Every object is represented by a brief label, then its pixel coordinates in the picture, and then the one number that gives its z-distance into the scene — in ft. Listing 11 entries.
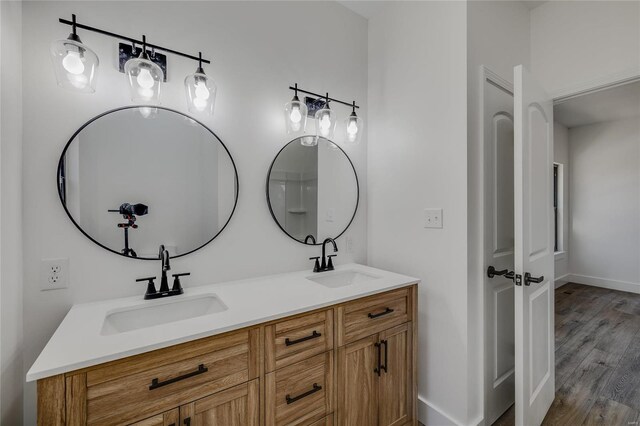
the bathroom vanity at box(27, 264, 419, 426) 2.66
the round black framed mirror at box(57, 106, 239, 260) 4.01
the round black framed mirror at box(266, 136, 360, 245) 5.80
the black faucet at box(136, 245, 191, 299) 4.17
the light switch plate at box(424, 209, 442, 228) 5.57
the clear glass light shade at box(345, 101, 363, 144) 6.37
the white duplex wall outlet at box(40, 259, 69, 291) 3.76
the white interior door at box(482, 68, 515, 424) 5.65
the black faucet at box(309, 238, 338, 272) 5.92
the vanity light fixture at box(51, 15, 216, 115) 3.50
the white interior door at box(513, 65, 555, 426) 4.80
